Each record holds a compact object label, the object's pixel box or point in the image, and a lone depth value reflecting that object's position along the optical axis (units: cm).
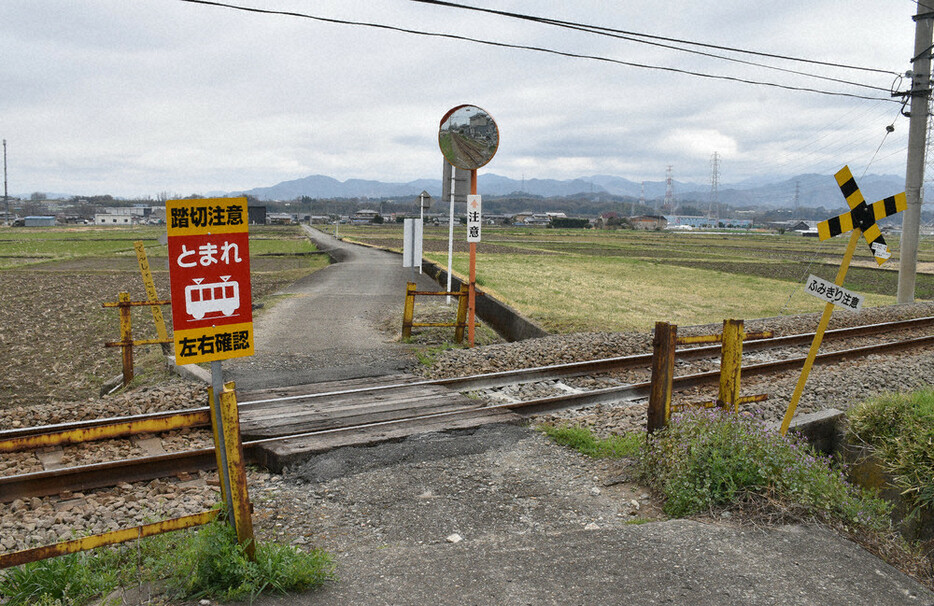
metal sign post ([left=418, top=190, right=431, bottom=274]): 1767
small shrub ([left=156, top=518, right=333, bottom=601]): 335
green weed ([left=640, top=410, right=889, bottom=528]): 457
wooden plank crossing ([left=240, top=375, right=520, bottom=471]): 587
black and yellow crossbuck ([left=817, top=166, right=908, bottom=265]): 559
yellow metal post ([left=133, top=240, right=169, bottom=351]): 968
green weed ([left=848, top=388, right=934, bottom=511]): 496
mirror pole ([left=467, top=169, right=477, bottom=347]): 1046
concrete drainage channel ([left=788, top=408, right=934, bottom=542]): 496
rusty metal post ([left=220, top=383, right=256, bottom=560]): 345
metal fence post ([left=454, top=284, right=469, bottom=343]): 1126
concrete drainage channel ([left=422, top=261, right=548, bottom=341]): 1287
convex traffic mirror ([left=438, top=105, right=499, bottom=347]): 1003
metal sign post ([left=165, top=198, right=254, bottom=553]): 340
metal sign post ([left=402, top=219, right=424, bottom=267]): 1389
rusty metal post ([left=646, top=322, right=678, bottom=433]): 564
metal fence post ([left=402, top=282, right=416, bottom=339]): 1105
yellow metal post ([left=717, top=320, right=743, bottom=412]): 595
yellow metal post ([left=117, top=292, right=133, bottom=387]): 917
